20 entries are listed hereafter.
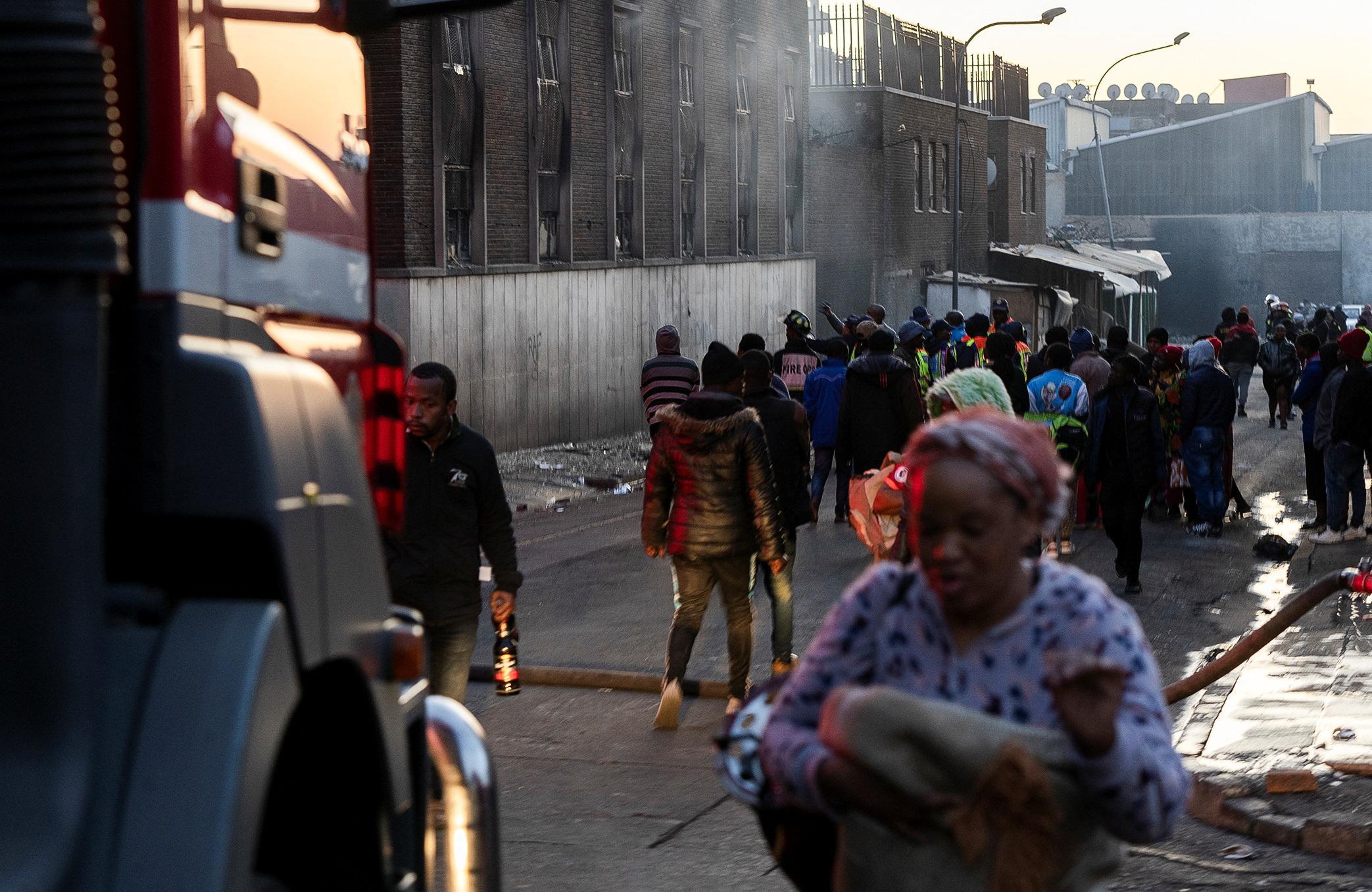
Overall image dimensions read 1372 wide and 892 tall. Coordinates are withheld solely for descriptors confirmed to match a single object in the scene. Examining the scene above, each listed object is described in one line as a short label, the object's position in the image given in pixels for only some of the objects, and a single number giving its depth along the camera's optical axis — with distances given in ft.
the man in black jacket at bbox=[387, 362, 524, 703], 23.11
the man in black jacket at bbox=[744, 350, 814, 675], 31.94
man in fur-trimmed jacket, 28.91
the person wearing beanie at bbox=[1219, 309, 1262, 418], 99.86
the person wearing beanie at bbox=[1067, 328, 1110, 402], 55.72
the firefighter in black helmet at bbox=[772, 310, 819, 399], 61.77
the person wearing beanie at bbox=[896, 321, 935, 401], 61.31
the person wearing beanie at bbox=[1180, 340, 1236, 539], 57.21
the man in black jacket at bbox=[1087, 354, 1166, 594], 45.44
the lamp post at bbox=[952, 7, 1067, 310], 125.49
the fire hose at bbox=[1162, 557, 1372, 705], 26.96
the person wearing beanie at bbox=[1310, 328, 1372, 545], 52.54
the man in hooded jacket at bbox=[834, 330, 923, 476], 45.68
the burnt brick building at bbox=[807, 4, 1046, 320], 156.25
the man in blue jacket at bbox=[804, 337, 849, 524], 57.11
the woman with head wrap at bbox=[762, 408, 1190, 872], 9.08
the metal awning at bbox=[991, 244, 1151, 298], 180.55
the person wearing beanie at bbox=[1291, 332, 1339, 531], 58.59
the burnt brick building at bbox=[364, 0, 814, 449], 79.77
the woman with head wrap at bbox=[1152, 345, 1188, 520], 59.57
